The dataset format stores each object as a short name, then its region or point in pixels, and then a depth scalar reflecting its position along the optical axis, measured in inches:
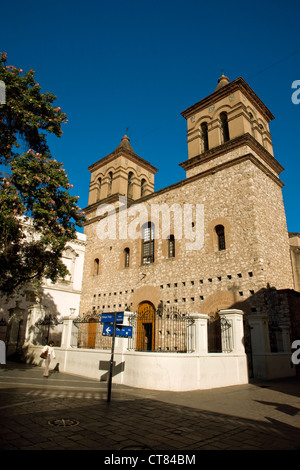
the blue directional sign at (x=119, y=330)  291.9
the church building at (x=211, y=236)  497.4
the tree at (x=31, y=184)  351.3
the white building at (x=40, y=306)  590.2
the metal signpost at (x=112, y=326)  275.8
